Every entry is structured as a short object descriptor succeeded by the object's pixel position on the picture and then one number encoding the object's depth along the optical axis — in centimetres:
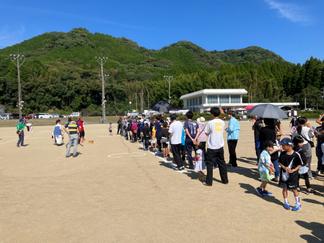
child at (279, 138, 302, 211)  606
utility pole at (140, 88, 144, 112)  10171
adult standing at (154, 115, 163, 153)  1351
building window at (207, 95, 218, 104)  8375
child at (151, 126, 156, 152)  1570
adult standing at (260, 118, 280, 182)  819
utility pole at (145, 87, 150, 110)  10684
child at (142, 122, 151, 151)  1617
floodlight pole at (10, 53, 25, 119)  5528
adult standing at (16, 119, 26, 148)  1862
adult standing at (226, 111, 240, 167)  1030
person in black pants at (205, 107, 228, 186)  800
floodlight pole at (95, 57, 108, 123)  5912
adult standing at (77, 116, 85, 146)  1991
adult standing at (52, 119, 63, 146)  1981
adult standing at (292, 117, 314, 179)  843
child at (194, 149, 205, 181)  886
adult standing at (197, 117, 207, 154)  972
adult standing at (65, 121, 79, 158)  1348
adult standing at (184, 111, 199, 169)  972
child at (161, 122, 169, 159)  1275
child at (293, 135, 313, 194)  654
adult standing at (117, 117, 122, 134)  2759
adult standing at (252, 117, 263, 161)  995
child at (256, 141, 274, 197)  683
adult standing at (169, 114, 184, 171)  995
